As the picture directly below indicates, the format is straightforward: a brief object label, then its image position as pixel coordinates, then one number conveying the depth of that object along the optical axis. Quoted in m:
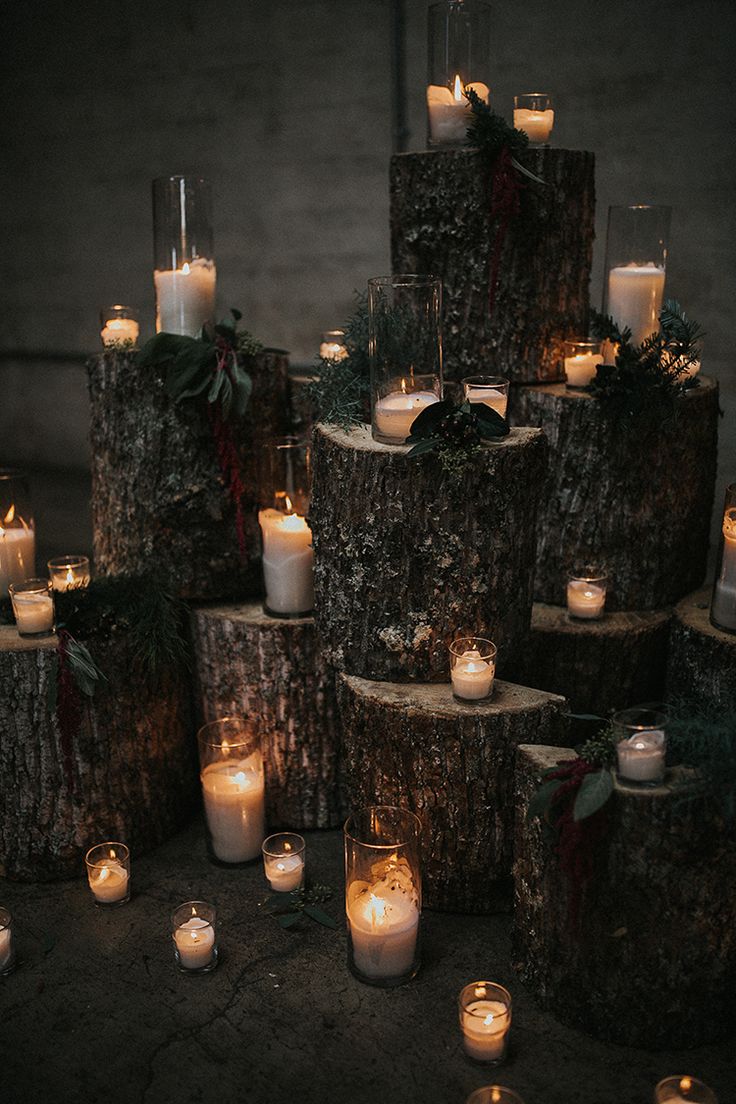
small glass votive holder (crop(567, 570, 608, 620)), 3.04
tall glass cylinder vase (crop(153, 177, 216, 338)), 3.12
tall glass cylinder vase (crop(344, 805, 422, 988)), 2.43
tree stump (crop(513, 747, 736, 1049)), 2.16
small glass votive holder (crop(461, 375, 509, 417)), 2.72
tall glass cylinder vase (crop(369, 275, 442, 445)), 2.62
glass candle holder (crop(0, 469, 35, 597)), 3.04
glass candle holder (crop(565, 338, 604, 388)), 3.06
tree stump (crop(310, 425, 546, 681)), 2.57
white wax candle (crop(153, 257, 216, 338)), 3.12
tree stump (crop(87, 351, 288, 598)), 3.07
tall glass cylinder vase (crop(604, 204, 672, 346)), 3.08
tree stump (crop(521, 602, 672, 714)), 3.04
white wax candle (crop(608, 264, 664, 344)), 3.07
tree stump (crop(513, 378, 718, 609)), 3.02
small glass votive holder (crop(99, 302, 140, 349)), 3.16
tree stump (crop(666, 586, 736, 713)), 2.78
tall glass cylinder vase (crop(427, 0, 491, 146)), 3.07
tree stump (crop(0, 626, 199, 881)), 2.82
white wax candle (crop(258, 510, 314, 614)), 3.02
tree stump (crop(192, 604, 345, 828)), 3.05
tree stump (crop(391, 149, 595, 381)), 3.02
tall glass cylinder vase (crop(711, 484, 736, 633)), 2.75
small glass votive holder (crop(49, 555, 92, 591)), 3.07
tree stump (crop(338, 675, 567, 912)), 2.56
